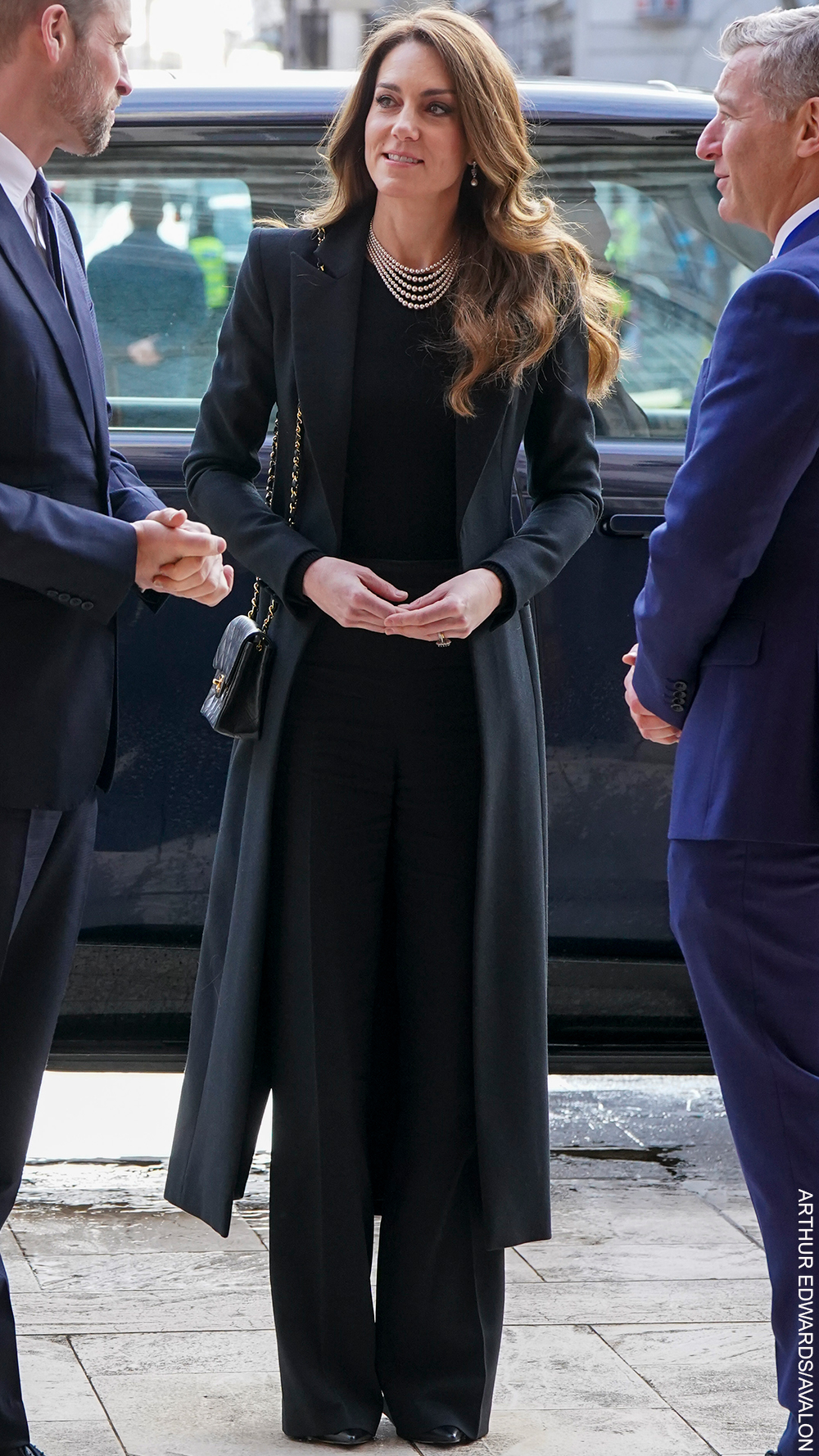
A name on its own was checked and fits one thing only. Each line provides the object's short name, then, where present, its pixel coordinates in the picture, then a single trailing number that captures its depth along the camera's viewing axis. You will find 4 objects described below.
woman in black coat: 5.04
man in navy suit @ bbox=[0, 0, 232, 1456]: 4.36
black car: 6.68
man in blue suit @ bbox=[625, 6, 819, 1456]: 4.33
